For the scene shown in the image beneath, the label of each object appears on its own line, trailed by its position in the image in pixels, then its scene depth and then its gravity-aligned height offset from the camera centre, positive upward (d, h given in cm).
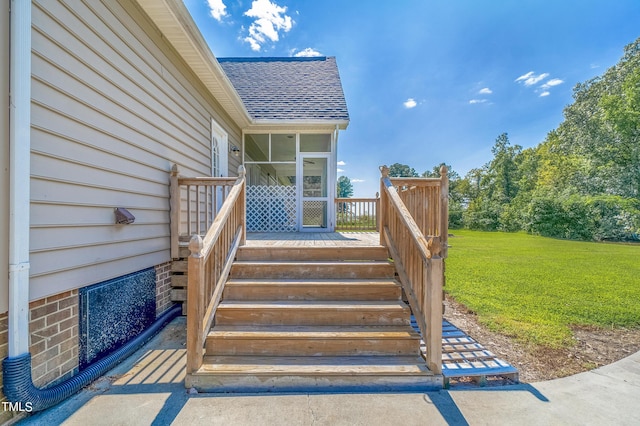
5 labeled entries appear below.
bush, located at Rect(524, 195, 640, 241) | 1480 -11
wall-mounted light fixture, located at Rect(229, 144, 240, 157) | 629 +152
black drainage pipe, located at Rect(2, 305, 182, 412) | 171 -130
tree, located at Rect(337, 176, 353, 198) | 4920 +541
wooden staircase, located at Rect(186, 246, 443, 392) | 220 -113
